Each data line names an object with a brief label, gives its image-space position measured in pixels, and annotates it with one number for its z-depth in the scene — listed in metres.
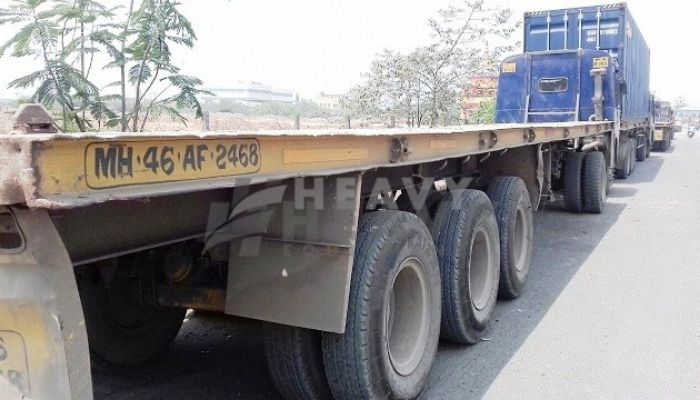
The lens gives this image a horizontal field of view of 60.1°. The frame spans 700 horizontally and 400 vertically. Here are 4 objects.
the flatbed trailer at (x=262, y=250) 1.56
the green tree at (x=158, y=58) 6.65
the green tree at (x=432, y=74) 19.33
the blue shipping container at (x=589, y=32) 11.88
